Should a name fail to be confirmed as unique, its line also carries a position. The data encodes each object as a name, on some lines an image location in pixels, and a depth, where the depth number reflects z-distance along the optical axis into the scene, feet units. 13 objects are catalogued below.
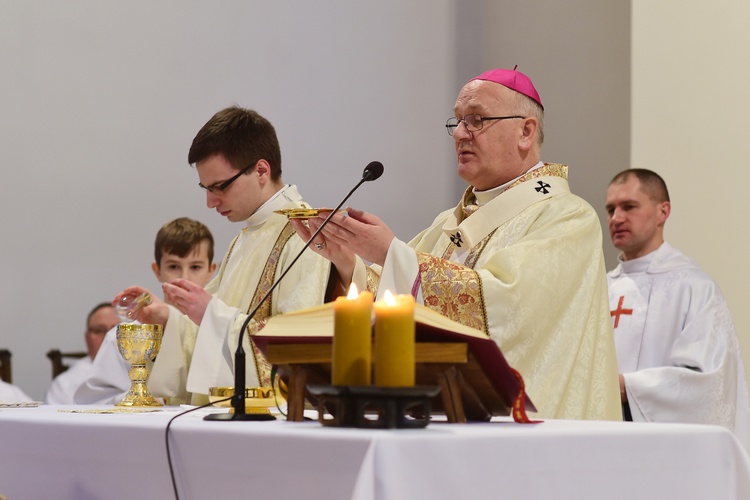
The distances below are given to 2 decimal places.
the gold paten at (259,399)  16.58
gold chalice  21.76
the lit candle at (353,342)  12.30
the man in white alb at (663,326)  36.04
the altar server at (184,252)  36.24
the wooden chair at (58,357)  49.32
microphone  14.71
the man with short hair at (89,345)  48.75
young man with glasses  26.17
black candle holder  11.86
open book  13.26
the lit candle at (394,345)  11.98
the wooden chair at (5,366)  47.85
